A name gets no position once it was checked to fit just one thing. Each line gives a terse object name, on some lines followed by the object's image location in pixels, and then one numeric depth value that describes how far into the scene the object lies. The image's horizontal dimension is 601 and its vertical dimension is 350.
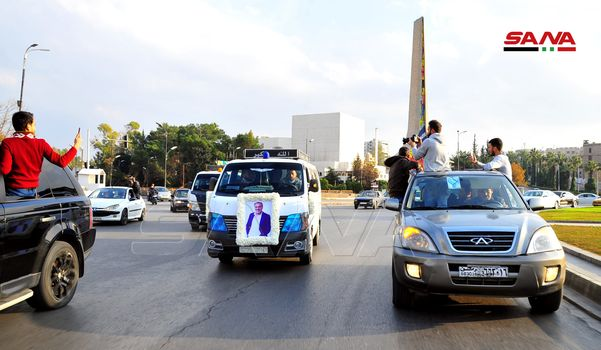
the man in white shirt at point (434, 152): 8.29
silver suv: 4.98
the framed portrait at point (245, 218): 8.24
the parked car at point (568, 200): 43.41
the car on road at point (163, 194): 52.97
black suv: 4.73
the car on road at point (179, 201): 28.08
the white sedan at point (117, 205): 17.55
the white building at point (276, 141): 135.00
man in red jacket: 5.21
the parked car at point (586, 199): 51.74
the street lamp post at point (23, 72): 27.44
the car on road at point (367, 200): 38.44
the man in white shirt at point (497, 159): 8.05
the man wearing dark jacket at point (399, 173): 8.55
